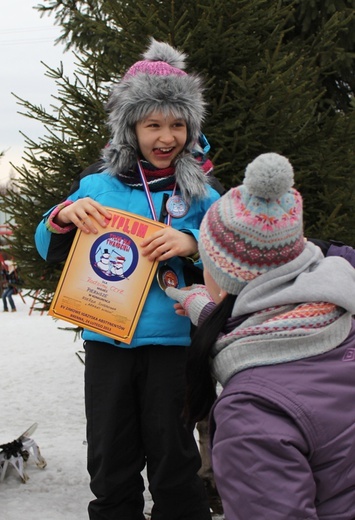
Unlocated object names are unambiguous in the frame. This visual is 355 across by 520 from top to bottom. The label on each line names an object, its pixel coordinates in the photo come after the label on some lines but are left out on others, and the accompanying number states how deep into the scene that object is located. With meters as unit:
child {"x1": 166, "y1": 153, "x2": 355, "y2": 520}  1.47
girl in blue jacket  2.56
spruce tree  3.45
